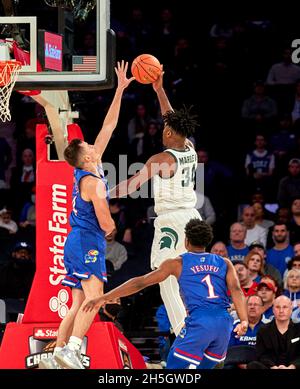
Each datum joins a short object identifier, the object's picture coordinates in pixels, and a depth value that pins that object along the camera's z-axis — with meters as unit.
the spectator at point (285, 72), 17.86
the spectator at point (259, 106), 17.52
